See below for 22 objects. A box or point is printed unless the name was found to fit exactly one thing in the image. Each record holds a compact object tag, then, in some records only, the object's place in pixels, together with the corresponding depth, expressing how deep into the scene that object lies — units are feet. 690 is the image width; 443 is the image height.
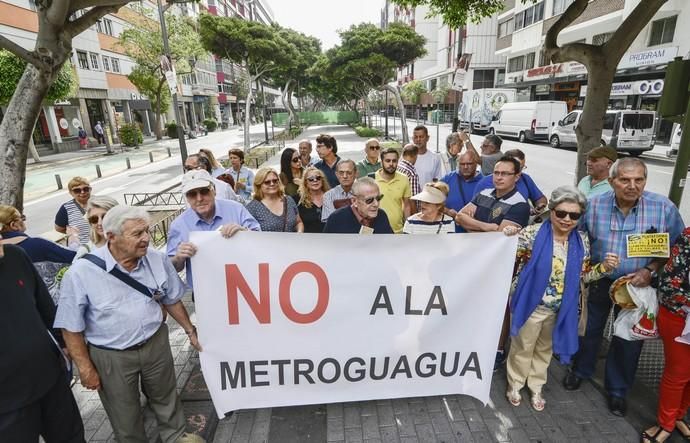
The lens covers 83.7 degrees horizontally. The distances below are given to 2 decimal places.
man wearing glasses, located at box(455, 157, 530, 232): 11.26
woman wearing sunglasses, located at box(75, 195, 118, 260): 9.77
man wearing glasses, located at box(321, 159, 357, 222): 13.87
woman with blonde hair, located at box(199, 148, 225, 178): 19.69
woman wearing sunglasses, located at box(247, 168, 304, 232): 12.25
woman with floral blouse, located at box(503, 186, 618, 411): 9.27
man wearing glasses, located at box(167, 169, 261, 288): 10.32
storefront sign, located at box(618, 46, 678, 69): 62.75
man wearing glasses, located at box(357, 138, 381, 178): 19.62
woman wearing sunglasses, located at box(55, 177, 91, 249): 13.93
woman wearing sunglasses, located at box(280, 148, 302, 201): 17.38
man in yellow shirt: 14.76
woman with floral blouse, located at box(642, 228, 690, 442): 8.39
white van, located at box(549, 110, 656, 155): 52.80
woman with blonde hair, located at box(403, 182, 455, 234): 11.50
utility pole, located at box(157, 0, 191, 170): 31.91
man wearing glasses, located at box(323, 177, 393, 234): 10.27
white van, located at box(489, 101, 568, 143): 73.26
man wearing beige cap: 12.73
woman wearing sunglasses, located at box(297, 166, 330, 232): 14.32
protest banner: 9.15
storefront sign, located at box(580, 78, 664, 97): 65.57
